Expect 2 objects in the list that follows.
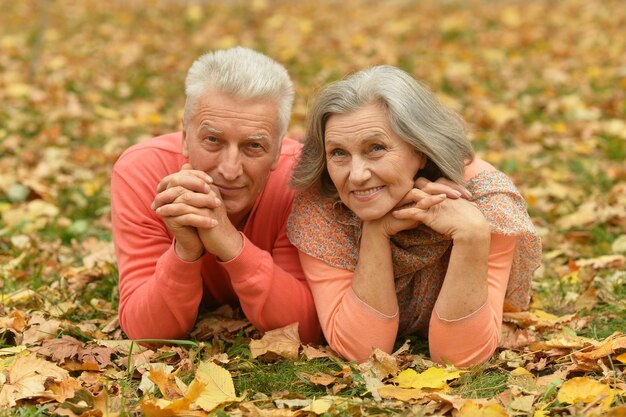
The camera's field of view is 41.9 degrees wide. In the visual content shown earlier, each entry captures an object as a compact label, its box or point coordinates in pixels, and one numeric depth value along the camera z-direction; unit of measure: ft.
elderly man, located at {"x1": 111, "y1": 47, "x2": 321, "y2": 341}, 9.74
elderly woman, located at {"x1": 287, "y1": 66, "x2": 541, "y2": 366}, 9.44
